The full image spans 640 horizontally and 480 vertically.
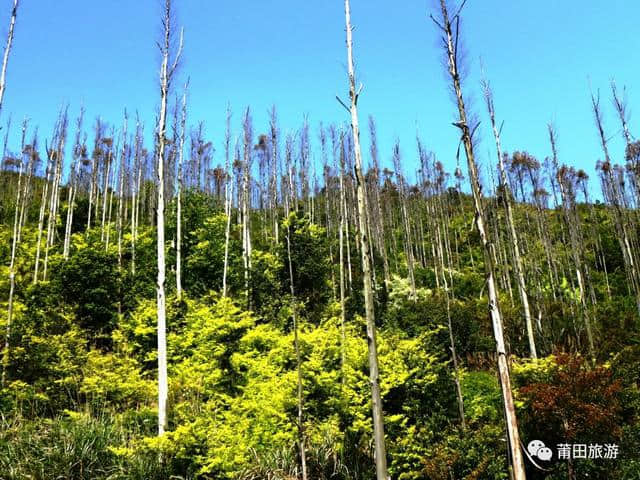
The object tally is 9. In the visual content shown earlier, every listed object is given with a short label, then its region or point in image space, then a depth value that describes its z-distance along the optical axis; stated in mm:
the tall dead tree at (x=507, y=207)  13279
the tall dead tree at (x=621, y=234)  15586
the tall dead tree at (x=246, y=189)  20991
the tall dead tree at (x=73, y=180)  23419
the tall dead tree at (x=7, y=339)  11552
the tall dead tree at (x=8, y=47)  9812
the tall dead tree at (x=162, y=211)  9398
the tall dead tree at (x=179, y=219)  18450
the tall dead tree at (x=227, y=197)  19559
